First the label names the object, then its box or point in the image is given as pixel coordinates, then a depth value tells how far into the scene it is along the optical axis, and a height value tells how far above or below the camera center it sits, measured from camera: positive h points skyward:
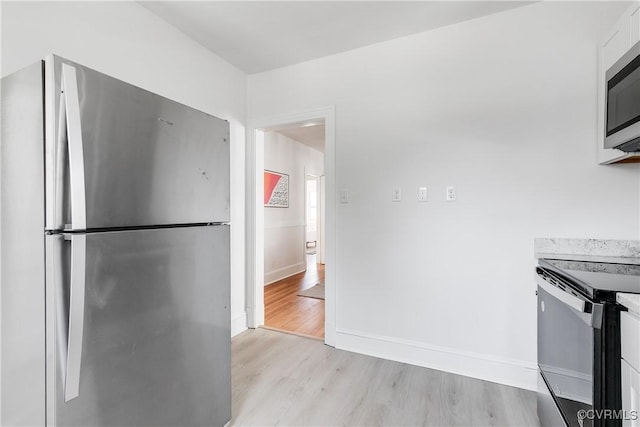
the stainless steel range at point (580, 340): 1.01 -0.49
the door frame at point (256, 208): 2.91 +0.04
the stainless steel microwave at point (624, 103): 1.33 +0.51
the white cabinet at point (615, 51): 1.41 +0.83
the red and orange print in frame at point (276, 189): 4.85 +0.38
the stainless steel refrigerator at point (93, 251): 0.94 -0.13
